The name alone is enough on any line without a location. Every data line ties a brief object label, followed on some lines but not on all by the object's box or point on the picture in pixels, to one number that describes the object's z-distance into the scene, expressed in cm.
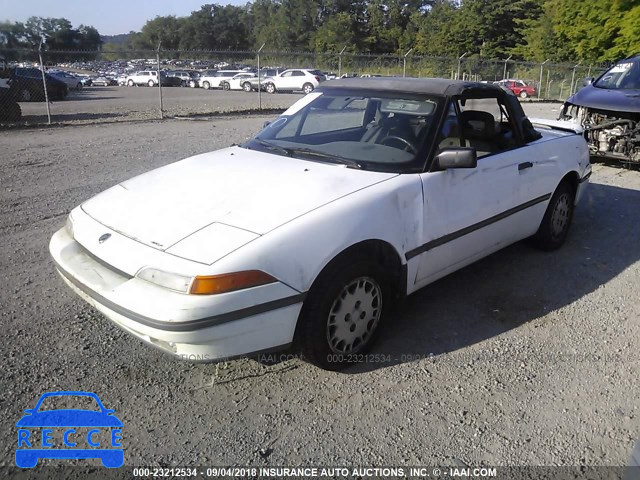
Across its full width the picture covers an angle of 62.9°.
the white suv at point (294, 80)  3055
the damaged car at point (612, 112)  786
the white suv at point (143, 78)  4178
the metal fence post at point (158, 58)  1526
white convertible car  250
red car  2713
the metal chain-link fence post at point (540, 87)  2766
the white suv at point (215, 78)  3638
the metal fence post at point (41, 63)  1281
